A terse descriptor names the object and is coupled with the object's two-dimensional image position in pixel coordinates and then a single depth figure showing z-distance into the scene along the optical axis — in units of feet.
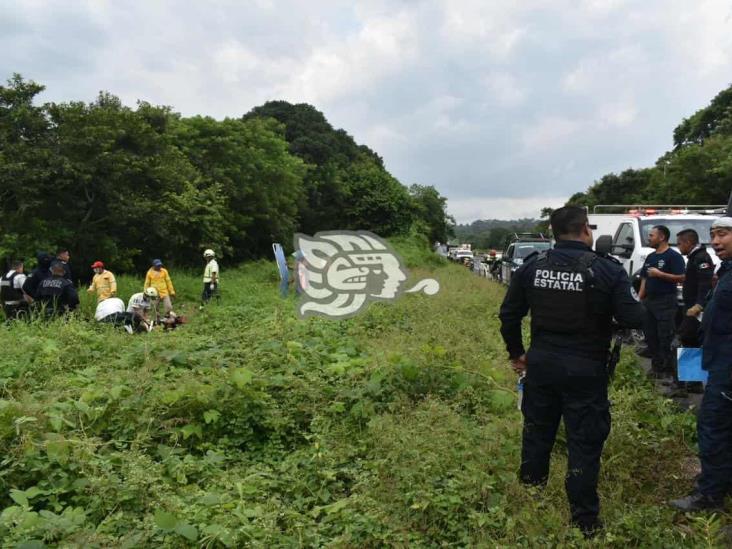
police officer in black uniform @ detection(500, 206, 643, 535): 10.01
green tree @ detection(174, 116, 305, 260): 70.13
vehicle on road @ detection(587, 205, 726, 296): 27.35
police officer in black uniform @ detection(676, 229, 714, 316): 17.28
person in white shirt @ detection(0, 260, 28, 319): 30.25
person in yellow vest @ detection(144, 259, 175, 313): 35.50
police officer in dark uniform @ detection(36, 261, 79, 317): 27.71
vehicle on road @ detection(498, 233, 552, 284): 52.54
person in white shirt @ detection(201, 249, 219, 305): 41.93
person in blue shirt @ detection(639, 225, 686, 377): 19.36
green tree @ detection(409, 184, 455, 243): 157.81
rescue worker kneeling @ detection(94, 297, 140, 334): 27.04
